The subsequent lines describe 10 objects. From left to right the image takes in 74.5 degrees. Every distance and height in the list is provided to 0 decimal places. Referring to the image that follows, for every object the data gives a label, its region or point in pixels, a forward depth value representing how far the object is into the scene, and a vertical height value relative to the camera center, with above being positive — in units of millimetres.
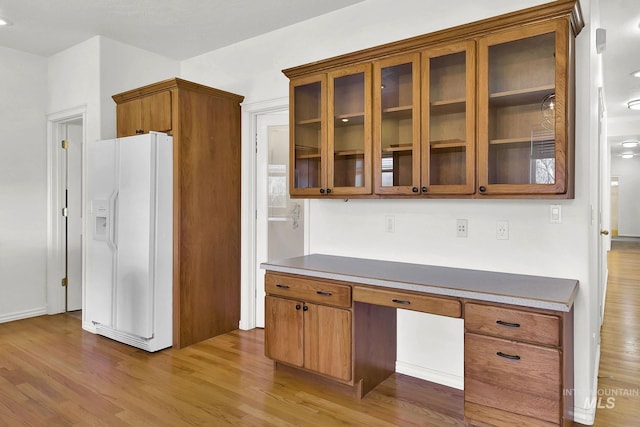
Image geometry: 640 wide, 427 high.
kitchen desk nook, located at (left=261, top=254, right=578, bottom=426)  1944 -637
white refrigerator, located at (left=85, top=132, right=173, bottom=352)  3389 -225
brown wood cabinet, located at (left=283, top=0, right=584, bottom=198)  2176 +586
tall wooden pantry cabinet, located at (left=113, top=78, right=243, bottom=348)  3510 +167
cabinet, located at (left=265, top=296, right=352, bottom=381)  2586 -809
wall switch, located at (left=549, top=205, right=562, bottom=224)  2398 -17
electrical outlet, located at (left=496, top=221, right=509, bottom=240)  2566 -116
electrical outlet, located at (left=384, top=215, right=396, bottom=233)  3029 -88
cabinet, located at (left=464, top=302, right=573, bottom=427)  1910 -738
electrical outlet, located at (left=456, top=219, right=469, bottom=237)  2713 -104
